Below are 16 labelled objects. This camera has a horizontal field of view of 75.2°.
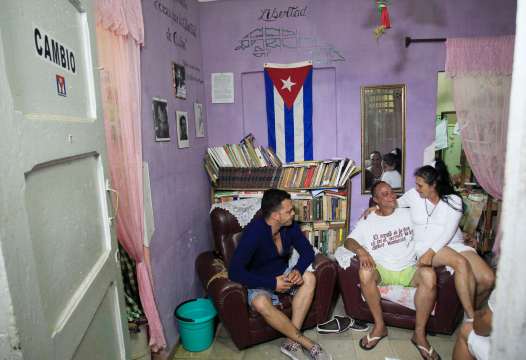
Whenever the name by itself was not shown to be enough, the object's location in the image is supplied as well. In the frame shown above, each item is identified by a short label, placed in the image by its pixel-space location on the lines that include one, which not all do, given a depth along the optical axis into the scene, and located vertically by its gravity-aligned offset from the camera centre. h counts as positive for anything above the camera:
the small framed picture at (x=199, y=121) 3.21 +0.15
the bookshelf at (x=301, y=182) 3.38 -0.47
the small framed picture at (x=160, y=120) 2.33 +0.12
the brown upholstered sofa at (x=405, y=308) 2.39 -1.28
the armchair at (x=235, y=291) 2.32 -1.09
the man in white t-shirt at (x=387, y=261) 2.36 -0.98
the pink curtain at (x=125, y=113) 1.78 +0.14
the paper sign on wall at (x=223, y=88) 3.50 +0.49
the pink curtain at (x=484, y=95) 2.95 +0.29
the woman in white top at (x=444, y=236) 2.34 -0.79
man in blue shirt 2.35 -0.99
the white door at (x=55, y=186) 0.68 -0.12
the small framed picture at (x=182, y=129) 2.75 +0.06
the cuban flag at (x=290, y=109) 3.40 +0.24
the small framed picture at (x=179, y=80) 2.71 +0.46
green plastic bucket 2.40 -1.33
